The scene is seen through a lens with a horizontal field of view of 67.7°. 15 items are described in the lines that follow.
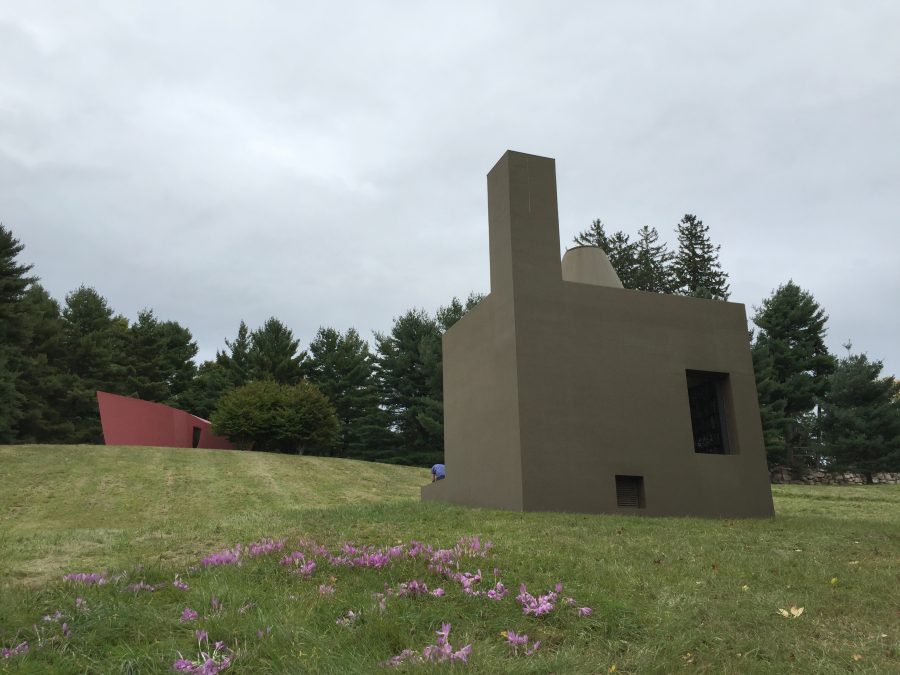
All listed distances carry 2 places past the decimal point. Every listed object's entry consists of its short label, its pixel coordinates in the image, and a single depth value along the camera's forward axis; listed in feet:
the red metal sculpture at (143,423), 89.10
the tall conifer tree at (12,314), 102.46
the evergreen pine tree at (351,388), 124.98
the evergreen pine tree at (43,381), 109.40
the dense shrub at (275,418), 100.27
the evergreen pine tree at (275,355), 131.34
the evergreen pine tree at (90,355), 118.83
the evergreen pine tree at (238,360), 132.26
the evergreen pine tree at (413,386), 120.16
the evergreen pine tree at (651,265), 145.79
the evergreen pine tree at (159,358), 134.00
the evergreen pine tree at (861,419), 96.17
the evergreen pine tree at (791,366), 107.65
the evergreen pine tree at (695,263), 148.97
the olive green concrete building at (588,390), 38.50
